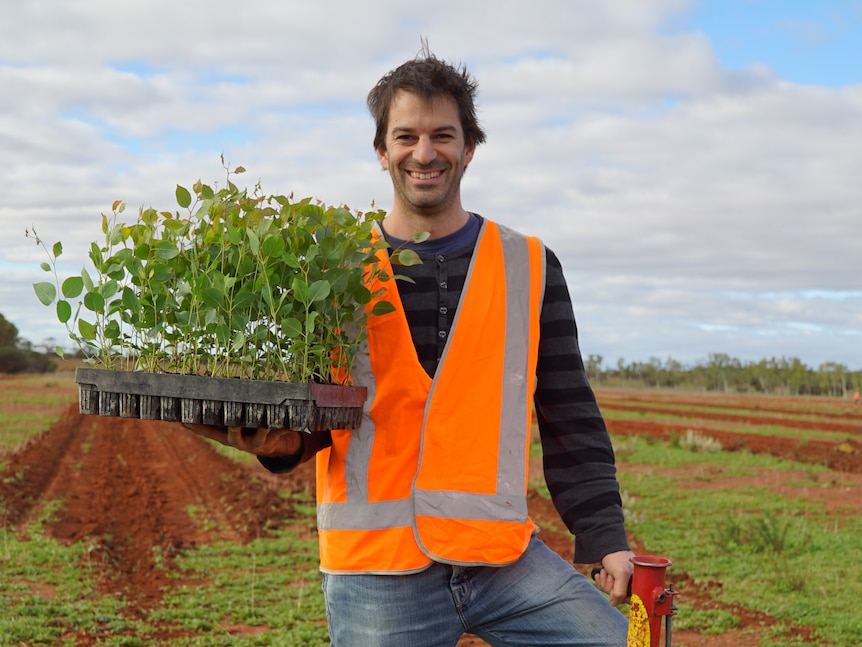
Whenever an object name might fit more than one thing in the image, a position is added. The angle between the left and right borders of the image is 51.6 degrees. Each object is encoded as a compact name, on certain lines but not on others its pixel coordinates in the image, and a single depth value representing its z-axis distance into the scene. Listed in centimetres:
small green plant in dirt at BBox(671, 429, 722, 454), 1786
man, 235
